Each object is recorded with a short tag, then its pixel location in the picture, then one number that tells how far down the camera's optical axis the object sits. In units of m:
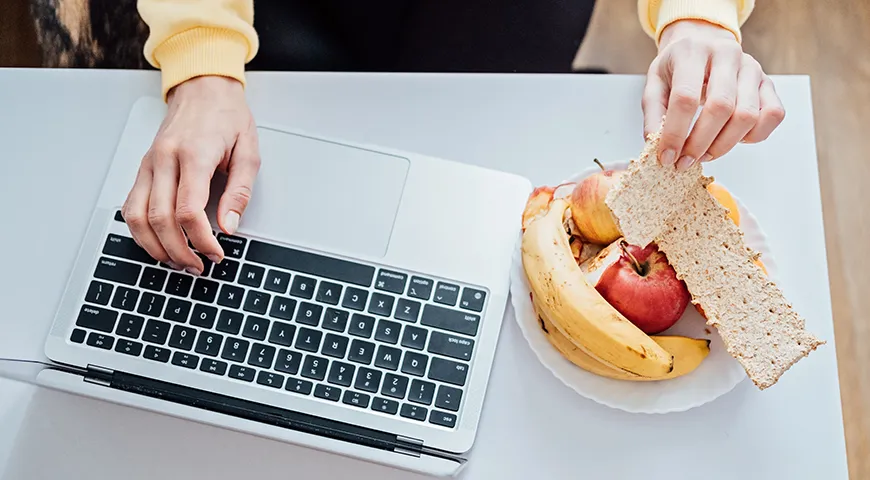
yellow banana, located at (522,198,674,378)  0.57
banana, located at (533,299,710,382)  0.60
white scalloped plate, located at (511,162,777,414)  0.61
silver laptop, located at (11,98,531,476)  0.63
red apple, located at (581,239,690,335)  0.60
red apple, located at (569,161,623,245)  0.62
